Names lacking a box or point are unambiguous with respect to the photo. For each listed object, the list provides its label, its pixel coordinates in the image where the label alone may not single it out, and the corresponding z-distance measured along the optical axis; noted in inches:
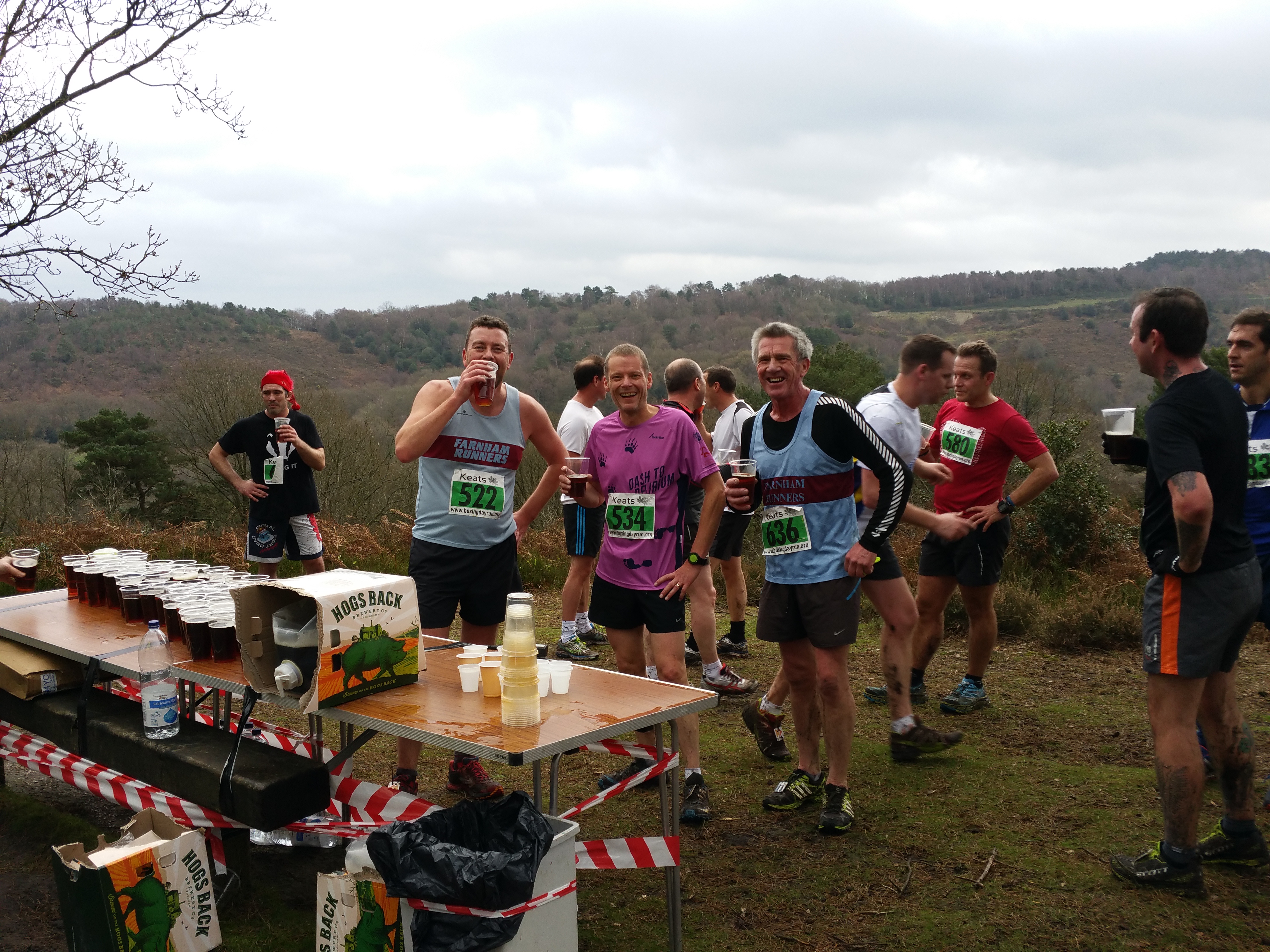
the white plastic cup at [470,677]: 122.8
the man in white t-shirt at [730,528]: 273.4
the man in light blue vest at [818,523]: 152.6
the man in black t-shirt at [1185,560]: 124.9
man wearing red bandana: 301.7
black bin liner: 95.3
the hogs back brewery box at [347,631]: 113.0
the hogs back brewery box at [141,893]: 111.2
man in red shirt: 213.9
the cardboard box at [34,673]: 161.0
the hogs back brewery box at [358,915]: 103.9
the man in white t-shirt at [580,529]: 272.5
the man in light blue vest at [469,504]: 168.9
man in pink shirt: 163.3
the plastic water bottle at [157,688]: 134.4
